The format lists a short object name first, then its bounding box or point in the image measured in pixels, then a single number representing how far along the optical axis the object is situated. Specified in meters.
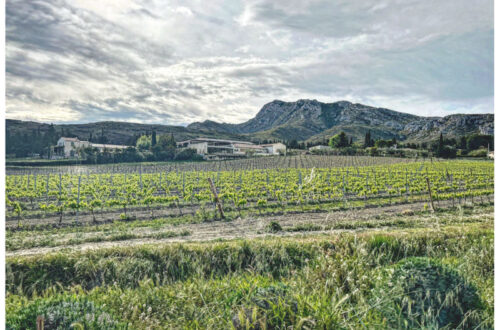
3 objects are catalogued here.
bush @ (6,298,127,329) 2.28
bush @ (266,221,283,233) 11.84
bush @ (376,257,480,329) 2.90
